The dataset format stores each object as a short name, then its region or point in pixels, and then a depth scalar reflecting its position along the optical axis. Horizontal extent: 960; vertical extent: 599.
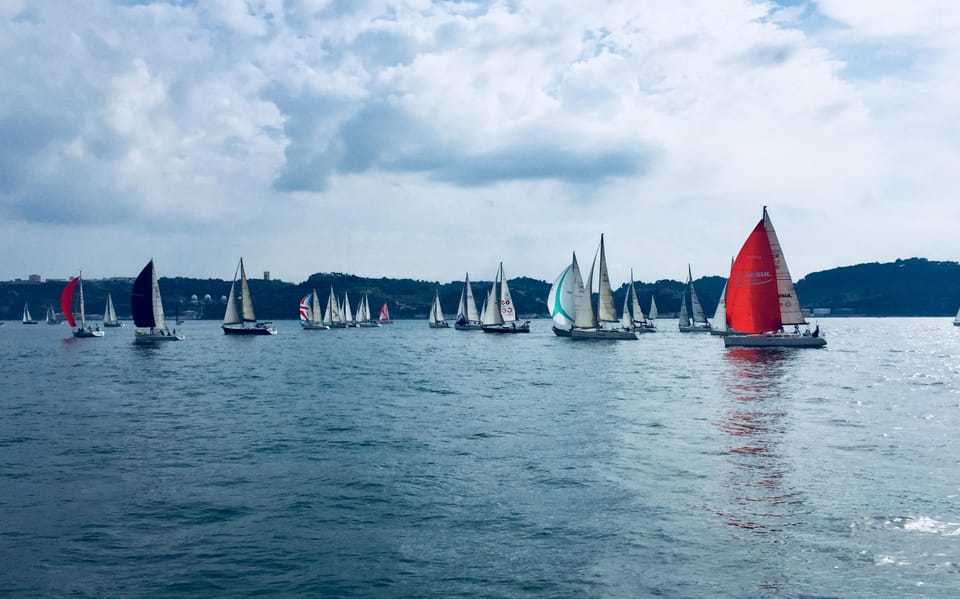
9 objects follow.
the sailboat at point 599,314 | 81.31
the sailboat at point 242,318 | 104.81
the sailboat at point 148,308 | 75.12
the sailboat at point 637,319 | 115.81
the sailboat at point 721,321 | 94.99
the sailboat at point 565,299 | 80.06
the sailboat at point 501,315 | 110.81
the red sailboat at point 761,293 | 60.94
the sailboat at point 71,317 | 90.29
